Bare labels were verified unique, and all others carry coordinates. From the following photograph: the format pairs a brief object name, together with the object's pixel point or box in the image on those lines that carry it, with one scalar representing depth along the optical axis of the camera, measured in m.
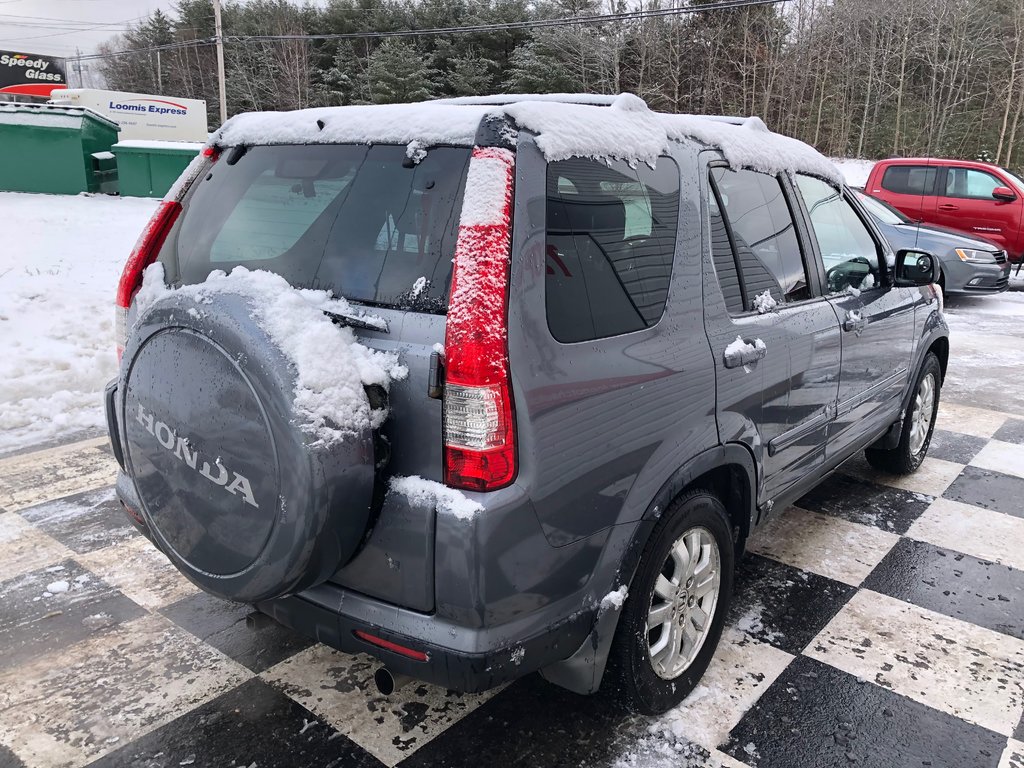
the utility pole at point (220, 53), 31.85
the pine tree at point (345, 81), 47.91
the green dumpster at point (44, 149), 16.08
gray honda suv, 1.74
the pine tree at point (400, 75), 43.09
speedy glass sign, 42.16
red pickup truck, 11.95
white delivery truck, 32.41
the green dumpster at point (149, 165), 16.70
